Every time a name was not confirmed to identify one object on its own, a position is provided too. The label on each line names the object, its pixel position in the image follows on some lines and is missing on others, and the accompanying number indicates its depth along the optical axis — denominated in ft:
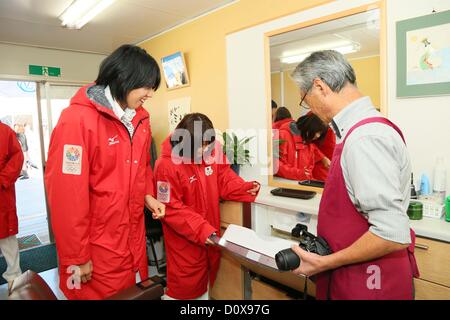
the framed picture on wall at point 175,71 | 10.05
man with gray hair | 2.80
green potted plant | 7.95
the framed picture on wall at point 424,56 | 4.87
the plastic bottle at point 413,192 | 5.15
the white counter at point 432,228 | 4.07
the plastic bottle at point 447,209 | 4.51
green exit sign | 11.84
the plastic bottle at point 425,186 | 5.16
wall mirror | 5.70
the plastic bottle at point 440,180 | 5.01
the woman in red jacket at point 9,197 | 9.02
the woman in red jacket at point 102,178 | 3.88
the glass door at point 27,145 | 12.91
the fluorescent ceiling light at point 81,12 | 8.00
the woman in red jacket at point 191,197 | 5.96
